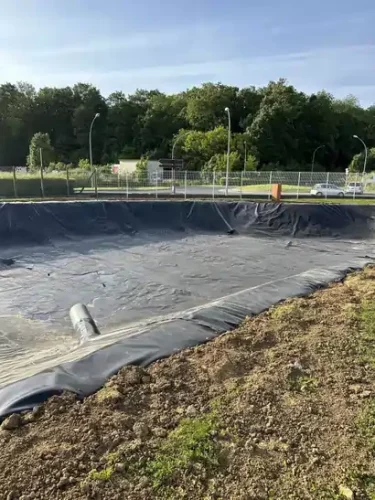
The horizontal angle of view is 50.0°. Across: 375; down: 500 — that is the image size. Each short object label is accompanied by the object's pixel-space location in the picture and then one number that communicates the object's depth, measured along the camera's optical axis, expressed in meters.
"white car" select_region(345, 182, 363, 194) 24.58
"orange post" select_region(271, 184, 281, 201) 16.30
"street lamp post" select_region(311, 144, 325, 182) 56.04
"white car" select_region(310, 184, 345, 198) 23.58
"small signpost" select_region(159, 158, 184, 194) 37.35
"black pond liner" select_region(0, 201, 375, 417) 2.69
